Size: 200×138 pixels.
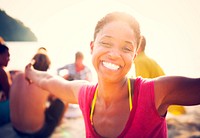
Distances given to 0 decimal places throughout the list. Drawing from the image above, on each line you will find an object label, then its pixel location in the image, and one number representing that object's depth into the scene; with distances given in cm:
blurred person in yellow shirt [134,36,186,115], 338
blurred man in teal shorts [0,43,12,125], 369
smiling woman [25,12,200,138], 119
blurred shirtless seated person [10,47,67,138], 343
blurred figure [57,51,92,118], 577
